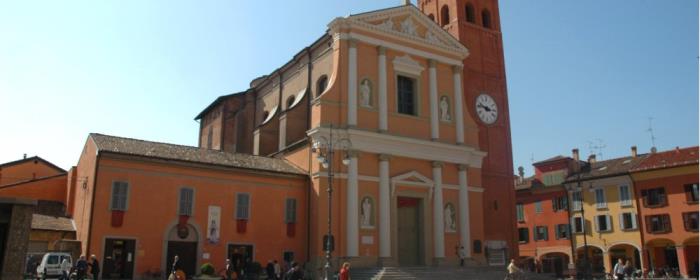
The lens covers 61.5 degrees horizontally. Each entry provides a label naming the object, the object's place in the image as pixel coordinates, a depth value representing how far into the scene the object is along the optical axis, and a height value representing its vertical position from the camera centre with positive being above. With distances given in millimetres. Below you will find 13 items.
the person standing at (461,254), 26297 +80
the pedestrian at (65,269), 18119 -466
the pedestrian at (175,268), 12555 -442
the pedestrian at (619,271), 21703 -528
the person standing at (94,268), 18500 -426
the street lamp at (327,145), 23266 +4530
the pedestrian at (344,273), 17750 -525
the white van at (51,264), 19094 -326
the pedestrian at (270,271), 21656 -579
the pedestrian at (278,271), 21809 -597
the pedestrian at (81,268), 17609 -409
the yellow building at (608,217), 38375 +2640
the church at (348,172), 21234 +3347
